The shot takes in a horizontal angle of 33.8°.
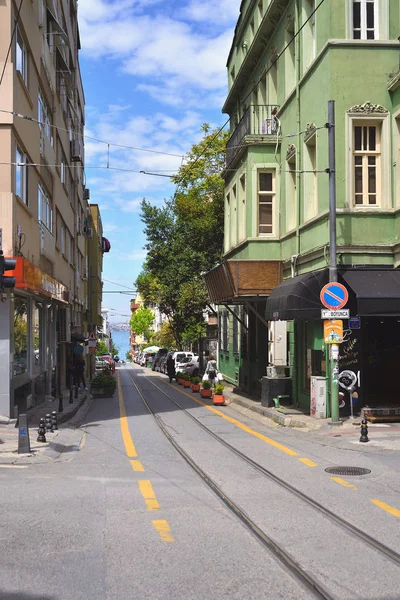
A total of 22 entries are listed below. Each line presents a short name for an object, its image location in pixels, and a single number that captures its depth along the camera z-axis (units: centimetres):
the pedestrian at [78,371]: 3043
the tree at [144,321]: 11781
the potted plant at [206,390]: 2628
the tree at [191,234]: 3884
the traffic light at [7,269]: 1151
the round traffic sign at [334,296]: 1489
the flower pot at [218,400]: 2328
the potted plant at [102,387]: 2778
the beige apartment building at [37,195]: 1557
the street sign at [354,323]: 1580
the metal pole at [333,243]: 1512
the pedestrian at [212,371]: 2734
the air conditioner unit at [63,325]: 2859
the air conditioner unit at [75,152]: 3302
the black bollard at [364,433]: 1293
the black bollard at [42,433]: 1291
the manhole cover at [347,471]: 1027
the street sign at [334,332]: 1509
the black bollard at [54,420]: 1455
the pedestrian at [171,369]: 3869
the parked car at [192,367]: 4368
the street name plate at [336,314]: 1490
